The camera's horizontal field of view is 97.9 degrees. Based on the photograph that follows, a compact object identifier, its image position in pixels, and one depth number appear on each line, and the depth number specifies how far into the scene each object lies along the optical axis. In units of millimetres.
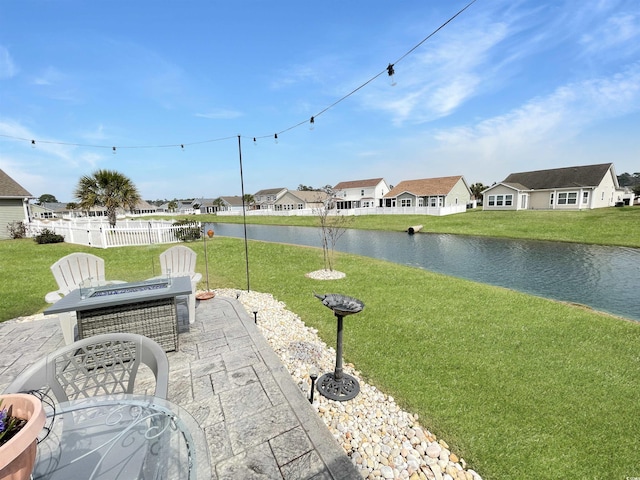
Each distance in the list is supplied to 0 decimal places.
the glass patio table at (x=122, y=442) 1299
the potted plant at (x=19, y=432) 932
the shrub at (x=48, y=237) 12953
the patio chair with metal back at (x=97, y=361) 1674
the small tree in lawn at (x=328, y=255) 9605
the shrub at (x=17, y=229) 15038
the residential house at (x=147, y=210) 67294
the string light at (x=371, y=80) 4028
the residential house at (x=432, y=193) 34531
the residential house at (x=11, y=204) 15023
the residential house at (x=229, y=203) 67000
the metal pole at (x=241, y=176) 6520
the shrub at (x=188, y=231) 14602
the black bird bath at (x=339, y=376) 2957
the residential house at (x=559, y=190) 26891
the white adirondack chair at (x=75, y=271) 4270
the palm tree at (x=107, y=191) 16234
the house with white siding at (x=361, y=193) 45281
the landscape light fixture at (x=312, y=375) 2787
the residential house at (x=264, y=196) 63912
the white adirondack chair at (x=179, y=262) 4934
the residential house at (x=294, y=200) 49812
